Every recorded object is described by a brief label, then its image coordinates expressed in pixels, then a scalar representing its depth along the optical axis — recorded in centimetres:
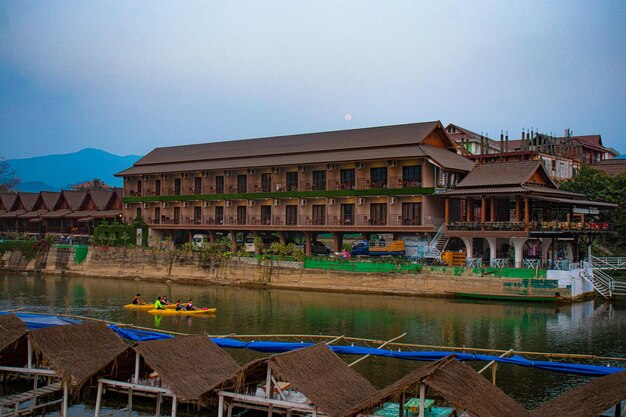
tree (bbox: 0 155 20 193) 11516
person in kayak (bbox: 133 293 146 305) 4184
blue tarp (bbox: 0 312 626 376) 1972
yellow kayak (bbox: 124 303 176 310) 4069
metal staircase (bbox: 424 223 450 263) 4894
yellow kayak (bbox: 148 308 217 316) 3869
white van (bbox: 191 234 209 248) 6334
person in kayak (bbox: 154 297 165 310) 4012
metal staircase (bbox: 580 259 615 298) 4418
